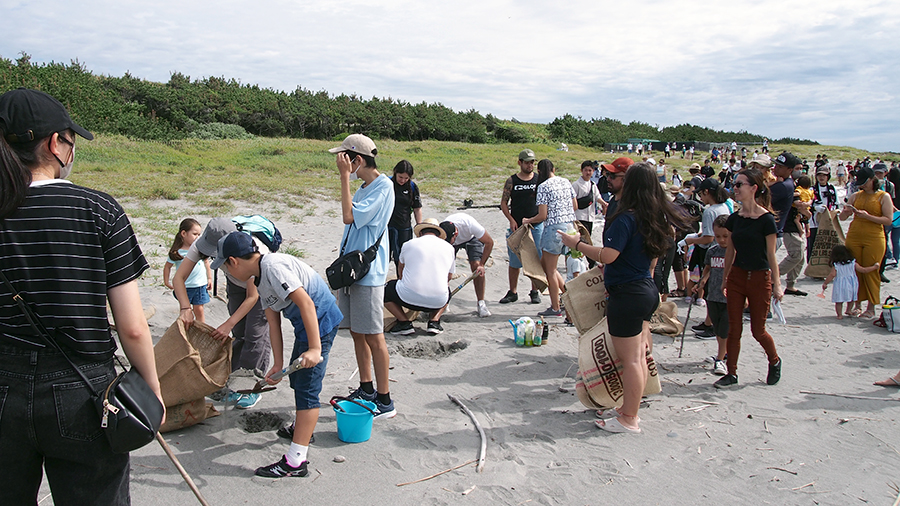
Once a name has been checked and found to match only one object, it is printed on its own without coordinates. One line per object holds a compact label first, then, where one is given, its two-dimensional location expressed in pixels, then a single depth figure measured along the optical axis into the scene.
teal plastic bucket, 3.94
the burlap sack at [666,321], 6.48
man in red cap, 5.09
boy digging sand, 3.35
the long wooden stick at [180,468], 2.47
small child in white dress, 7.34
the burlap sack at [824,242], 8.20
